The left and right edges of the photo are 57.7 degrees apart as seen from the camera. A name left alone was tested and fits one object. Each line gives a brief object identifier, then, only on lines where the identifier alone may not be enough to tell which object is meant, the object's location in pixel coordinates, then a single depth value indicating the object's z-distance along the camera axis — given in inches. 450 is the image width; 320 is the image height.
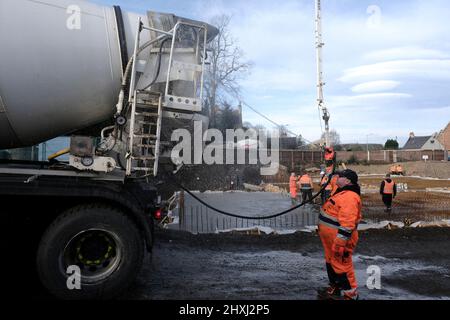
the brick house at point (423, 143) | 2762.6
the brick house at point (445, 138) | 2711.6
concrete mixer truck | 168.4
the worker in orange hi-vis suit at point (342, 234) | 184.2
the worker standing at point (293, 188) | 636.7
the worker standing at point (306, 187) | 595.8
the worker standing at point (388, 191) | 505.4
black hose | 224.8
